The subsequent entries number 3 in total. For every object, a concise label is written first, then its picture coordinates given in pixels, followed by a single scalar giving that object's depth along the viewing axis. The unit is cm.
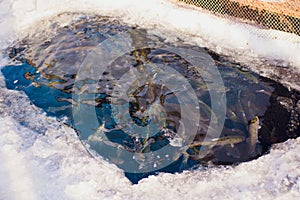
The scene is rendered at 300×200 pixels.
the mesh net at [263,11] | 414
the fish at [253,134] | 311
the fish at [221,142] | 312
